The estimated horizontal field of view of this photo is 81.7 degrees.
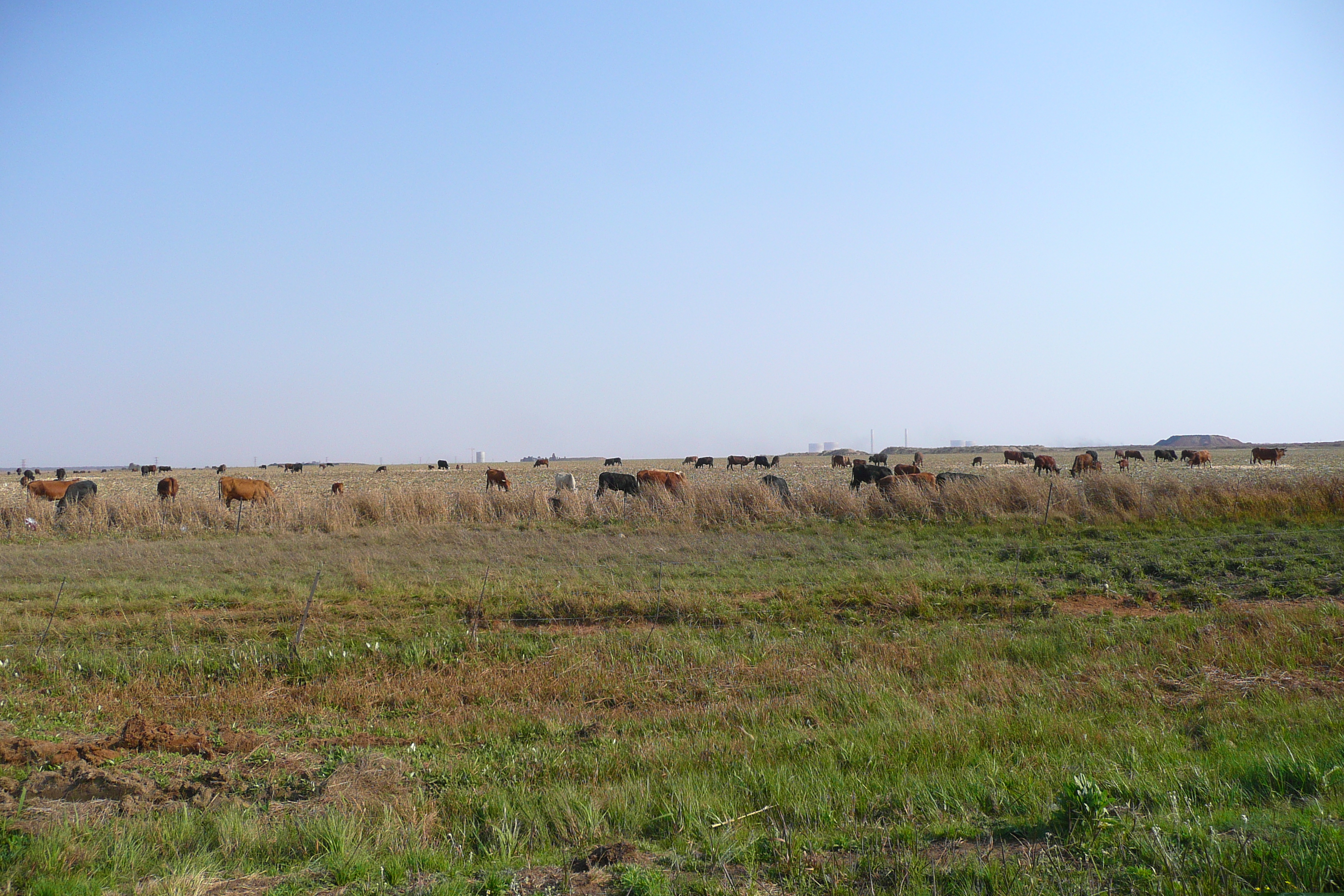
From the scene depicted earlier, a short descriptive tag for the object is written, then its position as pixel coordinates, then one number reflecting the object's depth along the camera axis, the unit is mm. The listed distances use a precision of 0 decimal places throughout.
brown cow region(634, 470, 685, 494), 30150
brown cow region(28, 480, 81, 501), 32812
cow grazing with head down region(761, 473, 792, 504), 25477
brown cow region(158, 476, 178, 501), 31948
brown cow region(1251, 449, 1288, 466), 59281
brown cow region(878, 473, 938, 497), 24547
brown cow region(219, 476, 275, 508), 28859
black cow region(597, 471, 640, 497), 33781
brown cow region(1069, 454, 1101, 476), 40375
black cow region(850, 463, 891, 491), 33094
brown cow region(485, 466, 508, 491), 39156
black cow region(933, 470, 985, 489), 24516
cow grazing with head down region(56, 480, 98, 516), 24827
